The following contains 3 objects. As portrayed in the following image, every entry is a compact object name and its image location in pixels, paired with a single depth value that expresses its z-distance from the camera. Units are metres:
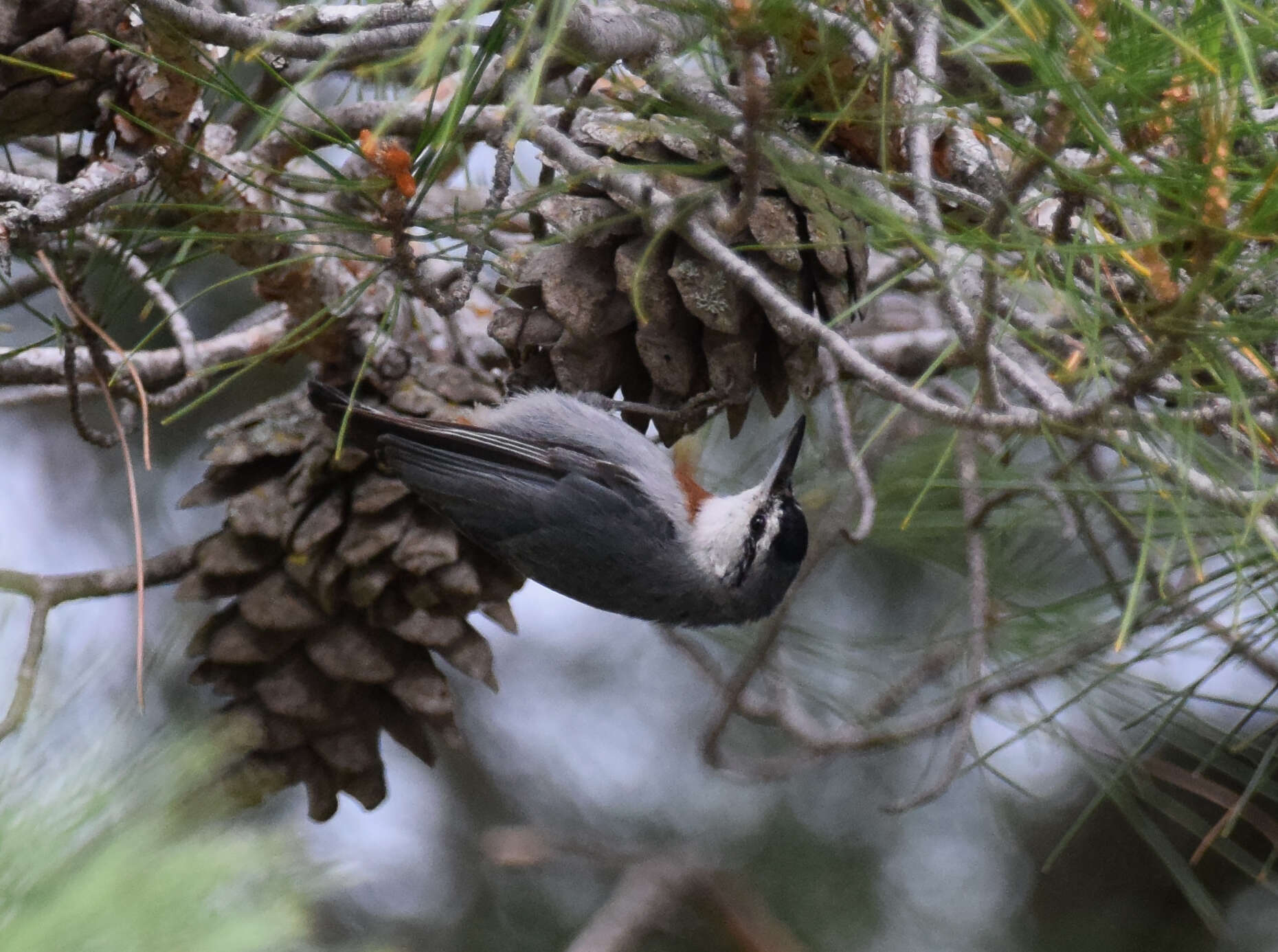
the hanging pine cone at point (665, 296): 4.44
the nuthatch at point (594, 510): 4.48
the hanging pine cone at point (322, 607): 4.47
